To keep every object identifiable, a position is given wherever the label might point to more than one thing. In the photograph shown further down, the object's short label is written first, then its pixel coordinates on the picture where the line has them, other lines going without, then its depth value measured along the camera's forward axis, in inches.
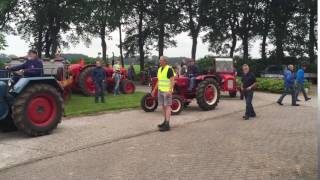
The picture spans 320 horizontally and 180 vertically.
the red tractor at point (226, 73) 524.1
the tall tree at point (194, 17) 991.2
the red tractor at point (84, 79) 514.9
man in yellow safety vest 291.5
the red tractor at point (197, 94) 388.9
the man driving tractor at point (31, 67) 284.7
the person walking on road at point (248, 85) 357.9
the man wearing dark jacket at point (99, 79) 450.0
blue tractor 260.3
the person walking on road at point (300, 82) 512.5
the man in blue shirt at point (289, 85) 454.8
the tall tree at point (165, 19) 929.5
